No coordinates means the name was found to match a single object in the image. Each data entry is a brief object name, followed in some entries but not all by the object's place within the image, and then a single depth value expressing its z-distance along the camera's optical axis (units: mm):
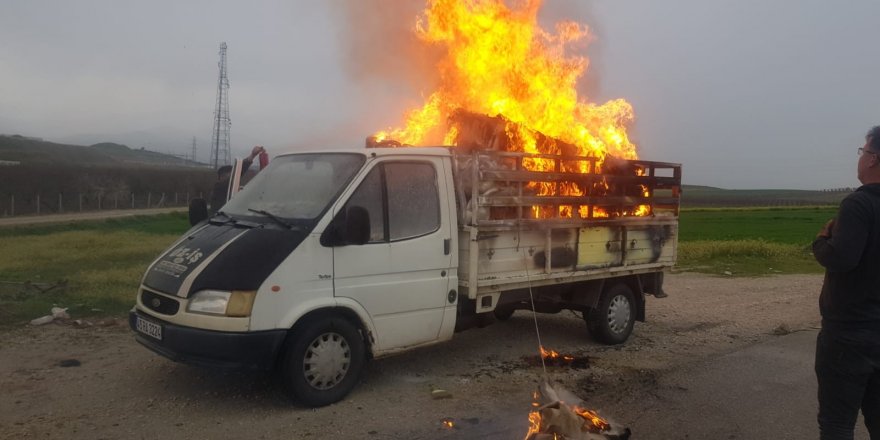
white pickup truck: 4953
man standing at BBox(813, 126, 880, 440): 3412
